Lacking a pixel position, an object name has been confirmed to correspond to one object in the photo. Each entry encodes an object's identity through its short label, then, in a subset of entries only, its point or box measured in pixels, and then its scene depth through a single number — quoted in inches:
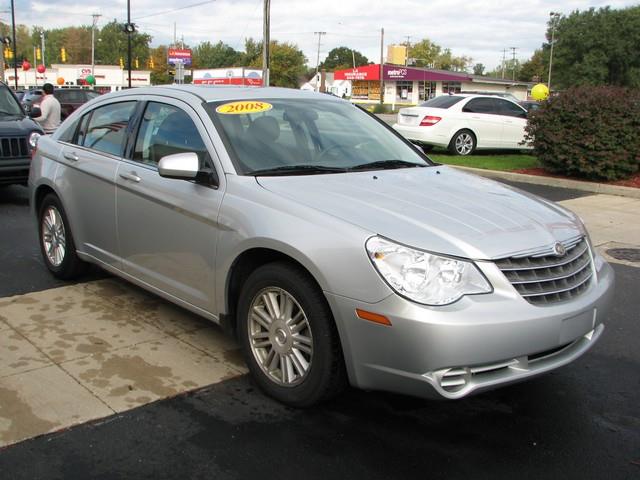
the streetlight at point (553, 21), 3355.1
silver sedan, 116.2
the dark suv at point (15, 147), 369.7
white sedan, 602.5
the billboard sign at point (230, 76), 2391.7
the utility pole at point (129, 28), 1443.2
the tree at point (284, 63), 3705.7
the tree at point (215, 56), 5423.2
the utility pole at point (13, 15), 1904.2
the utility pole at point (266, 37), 1159.0
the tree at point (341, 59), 6001.5
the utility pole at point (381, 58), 2743.6
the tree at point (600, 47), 3093.0
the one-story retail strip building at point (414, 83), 3208.7
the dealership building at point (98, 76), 3496.6
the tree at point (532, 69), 4475.9
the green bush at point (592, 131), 442.9
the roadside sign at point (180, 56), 3257.9
